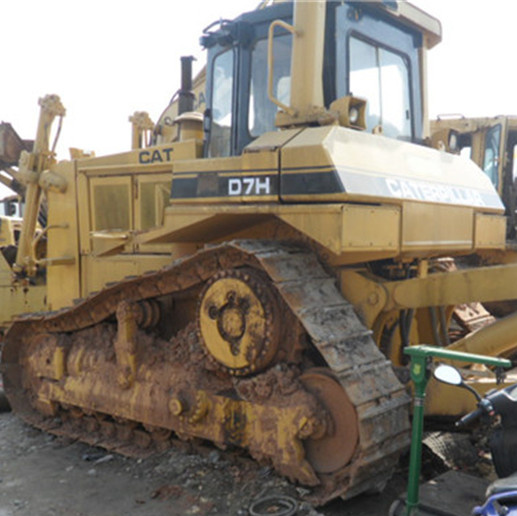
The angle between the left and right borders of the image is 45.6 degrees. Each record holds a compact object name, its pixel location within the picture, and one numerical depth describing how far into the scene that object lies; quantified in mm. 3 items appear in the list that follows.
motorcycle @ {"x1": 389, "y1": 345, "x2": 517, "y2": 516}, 2541
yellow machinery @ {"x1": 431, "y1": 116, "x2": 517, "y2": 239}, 9406
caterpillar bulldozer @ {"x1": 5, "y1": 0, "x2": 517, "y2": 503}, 3512
